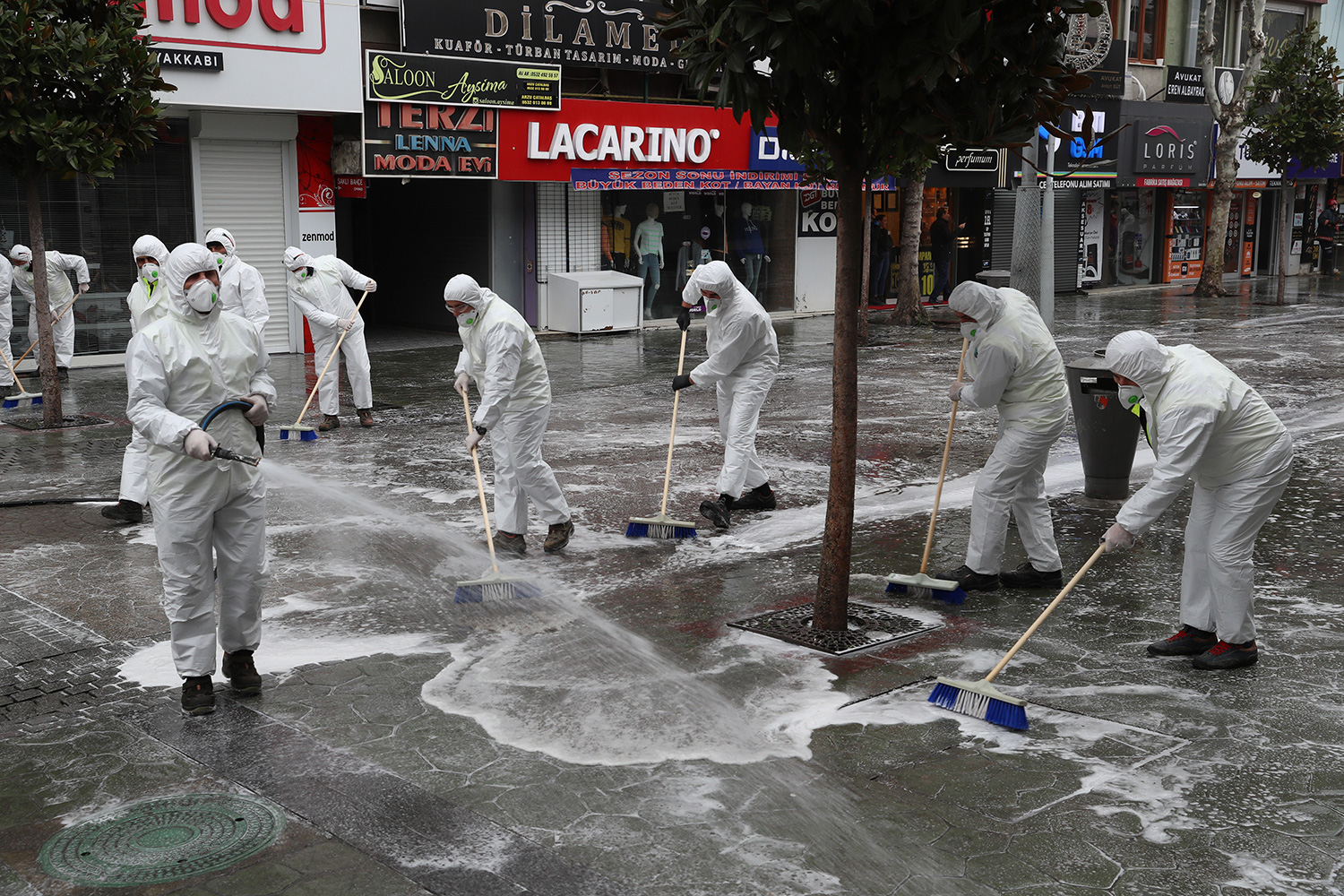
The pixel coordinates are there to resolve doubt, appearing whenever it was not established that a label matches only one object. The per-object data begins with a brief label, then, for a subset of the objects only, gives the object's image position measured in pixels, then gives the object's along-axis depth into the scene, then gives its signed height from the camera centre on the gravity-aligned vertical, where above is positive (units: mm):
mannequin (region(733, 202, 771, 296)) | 23875 +410
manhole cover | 4125 -1916
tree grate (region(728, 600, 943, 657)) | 6297 -1826
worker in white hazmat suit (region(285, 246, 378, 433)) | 12383 -495
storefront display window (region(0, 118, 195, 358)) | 16406 +622
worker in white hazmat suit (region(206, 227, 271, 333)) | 11539 -176
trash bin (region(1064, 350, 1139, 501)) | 9391 -1241
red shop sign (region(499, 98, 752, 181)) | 19875 +2123
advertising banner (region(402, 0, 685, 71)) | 18625 +3614
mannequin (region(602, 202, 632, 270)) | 21891 +514
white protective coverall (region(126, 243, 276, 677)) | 5328 -877
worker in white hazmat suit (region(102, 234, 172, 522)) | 8547 -345
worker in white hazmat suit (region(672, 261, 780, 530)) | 8859 -700
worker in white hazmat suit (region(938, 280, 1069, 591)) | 7043 -833
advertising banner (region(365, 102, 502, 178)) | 18141 +1861
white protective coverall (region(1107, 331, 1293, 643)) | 5641 -832
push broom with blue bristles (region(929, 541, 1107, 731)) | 5184 -1782
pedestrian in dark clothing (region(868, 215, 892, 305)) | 25125 +149
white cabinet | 20781 -545
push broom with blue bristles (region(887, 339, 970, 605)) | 6996 -1747
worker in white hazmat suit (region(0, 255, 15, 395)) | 14781 -479
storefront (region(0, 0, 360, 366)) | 16141 +1480
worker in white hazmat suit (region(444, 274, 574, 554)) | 7891 -861
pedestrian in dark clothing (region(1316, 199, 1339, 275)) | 36062 +1145
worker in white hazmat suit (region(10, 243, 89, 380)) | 14617 -213
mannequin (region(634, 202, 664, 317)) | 22281 +294
